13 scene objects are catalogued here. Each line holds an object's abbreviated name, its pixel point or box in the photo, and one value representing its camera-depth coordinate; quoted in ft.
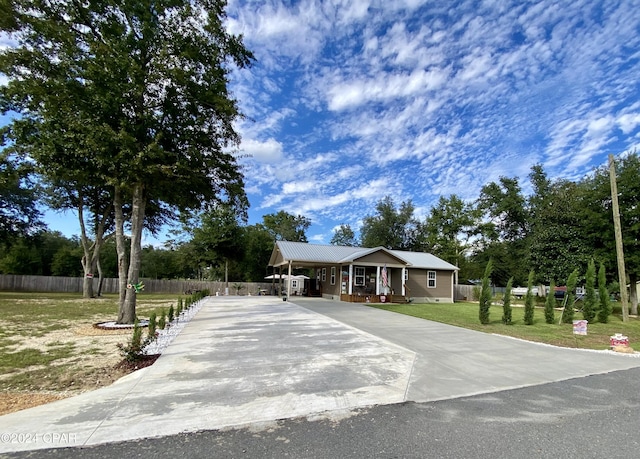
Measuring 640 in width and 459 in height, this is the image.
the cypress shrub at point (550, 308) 41.60
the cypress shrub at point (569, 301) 40.50
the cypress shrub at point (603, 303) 45.29
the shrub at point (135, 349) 19.08
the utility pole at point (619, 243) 45.39
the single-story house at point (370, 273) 70.64
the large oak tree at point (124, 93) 29.68
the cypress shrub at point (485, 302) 38.73
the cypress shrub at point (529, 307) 39.52
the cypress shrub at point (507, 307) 38.19
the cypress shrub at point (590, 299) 44.01
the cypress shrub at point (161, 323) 26.42
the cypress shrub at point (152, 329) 22.06
